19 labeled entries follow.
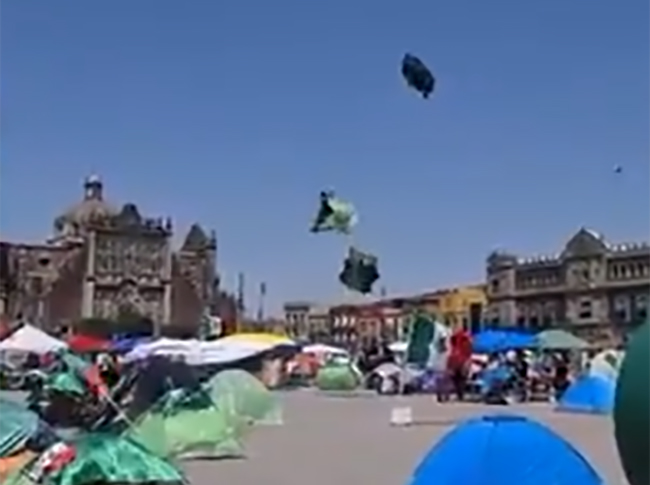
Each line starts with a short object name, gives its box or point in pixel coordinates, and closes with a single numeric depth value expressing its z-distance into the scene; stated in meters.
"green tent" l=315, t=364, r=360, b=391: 44.47
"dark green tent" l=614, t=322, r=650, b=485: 6.49
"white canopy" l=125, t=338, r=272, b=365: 40.88
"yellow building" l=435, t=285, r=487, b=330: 102.69
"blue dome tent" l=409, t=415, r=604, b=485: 7.54
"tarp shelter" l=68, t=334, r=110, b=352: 49.05
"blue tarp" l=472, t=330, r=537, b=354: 43.84
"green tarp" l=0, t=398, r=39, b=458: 11.56
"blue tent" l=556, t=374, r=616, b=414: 26.78
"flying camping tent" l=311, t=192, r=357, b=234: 28.09
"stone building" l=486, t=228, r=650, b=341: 99.00
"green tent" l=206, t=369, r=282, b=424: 19.89
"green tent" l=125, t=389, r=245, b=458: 15.20
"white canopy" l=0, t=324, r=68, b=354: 43.75
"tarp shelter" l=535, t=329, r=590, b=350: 46.69
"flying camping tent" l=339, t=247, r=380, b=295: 29.81
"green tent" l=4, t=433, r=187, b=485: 9.29
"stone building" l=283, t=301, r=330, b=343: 118.86
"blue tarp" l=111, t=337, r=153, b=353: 51.36
